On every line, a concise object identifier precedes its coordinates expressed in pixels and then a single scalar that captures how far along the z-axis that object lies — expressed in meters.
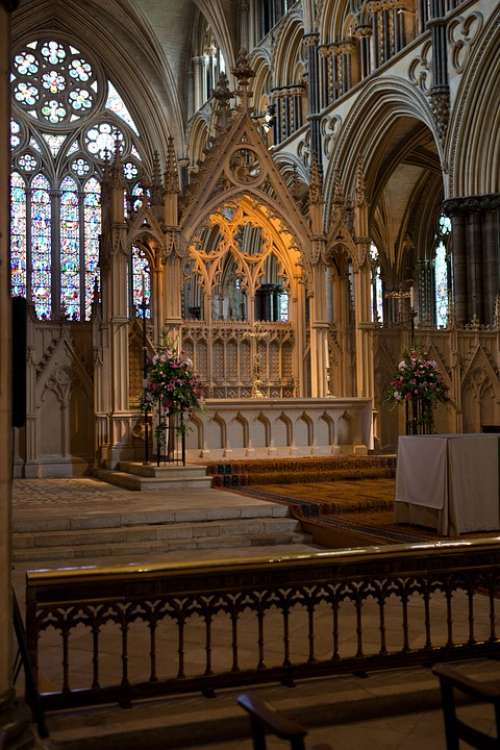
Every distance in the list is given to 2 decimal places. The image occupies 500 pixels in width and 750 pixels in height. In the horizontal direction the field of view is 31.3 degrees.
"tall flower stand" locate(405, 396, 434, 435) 11.50
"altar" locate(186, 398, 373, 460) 11.49
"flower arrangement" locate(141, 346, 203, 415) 10.13
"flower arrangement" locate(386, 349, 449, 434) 11.26
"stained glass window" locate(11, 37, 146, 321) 24.92
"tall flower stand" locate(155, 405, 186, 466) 10.33
